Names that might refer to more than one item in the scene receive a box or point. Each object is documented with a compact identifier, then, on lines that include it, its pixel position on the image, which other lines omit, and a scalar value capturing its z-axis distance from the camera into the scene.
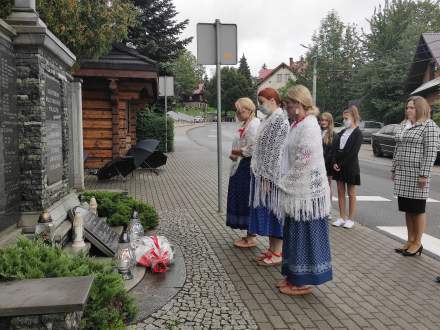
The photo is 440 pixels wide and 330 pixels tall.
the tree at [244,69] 102.17
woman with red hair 5.20
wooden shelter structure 14.23
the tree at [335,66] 57.53
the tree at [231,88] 92.19
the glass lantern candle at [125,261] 4.70
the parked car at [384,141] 21.14
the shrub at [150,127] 21.67
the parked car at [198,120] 75.18
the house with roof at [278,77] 102.38
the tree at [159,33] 23.62
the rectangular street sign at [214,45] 8.20
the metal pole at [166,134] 21.84
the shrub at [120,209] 6.65
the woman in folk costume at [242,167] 5.91
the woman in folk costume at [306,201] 4.39
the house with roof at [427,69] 31.34
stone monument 4.39
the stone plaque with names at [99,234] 5.13
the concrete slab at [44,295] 2.68
